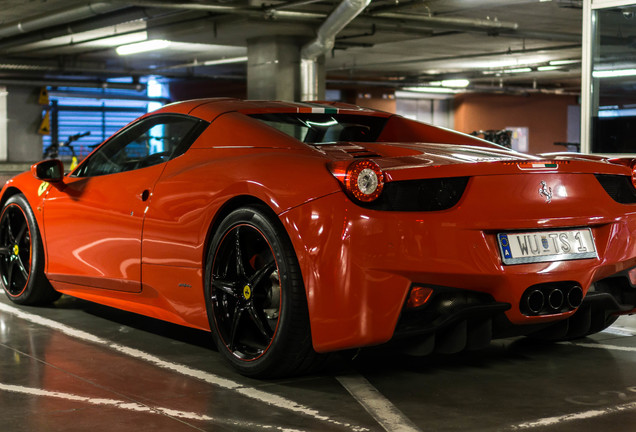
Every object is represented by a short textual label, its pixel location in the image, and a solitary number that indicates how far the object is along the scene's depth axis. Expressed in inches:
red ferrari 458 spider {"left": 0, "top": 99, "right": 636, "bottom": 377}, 129.6
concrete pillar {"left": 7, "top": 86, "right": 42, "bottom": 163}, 1227.9
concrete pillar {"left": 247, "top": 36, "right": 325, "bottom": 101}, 716.0
